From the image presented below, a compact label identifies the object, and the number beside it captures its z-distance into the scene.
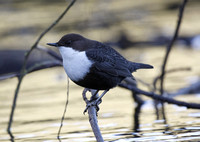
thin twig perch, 7.63
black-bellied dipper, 9.23
